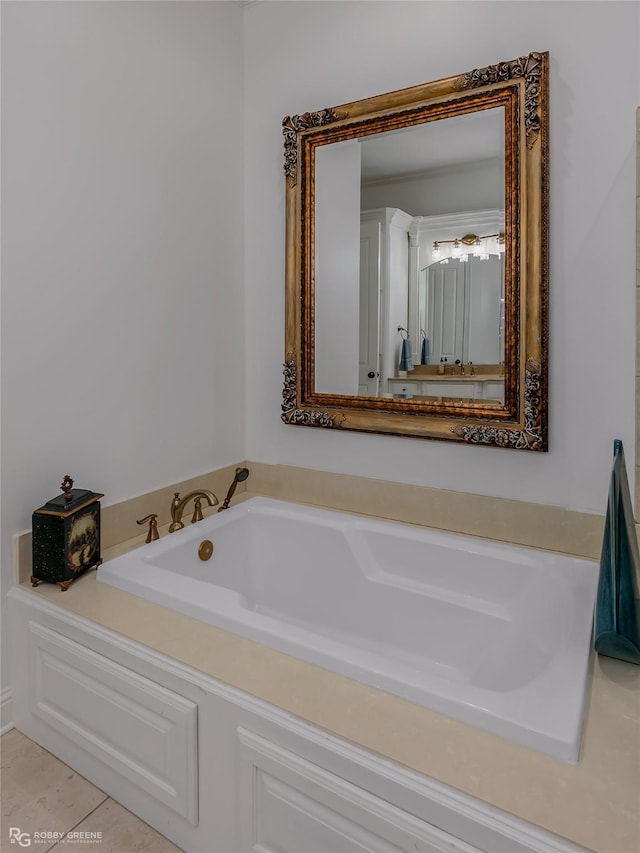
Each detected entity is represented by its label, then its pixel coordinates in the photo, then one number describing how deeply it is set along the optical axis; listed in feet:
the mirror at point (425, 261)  5.60
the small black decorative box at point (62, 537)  5.05
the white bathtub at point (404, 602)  3.44
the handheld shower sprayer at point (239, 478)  6.87
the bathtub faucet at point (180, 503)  6.30
